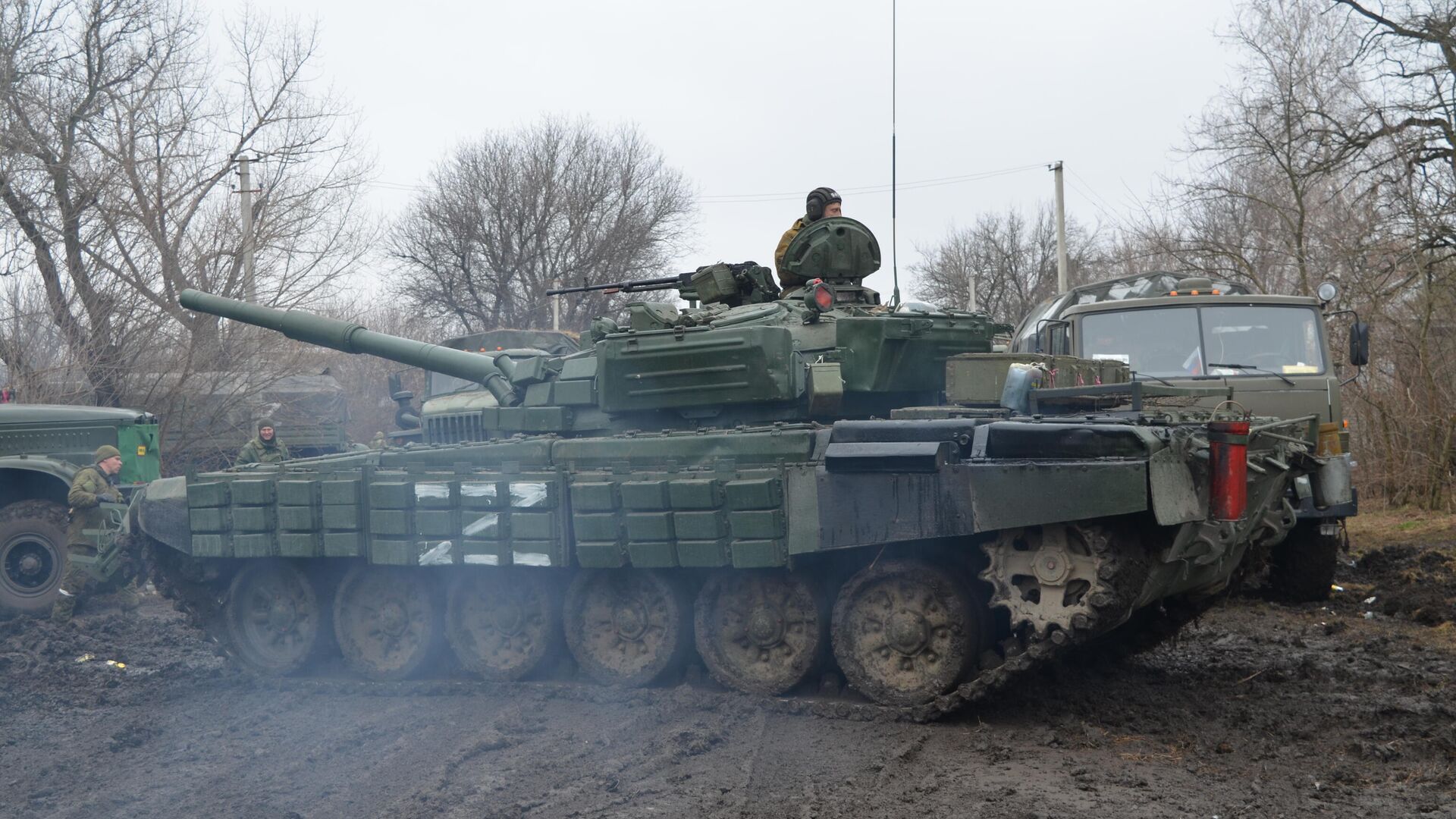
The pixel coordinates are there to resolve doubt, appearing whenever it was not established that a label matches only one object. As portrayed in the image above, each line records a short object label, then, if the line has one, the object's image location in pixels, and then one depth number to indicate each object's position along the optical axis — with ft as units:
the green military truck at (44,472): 41.75
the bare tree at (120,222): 55.62
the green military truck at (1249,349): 35.83
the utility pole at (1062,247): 88.89
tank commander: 30.73
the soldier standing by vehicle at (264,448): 47.12
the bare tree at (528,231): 115.55
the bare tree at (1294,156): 60.44
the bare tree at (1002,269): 146.10
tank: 22.26
